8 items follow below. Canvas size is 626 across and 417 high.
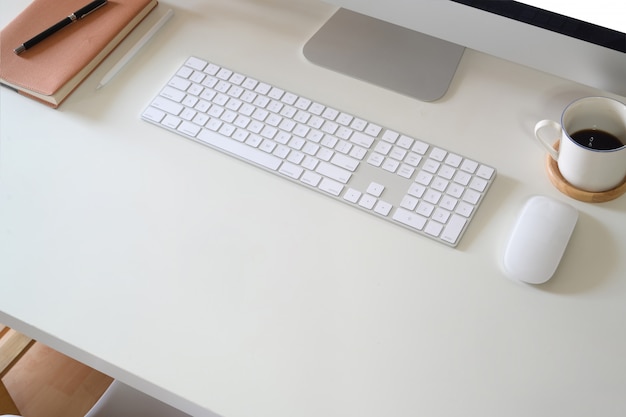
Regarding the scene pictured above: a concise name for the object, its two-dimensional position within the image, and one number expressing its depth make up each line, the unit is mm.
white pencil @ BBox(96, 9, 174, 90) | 986
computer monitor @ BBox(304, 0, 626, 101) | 789
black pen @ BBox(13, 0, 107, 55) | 975
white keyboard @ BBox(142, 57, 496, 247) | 856
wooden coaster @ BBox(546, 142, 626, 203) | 849
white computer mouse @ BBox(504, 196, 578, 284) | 796
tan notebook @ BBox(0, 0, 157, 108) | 954
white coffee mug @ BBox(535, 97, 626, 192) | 816
